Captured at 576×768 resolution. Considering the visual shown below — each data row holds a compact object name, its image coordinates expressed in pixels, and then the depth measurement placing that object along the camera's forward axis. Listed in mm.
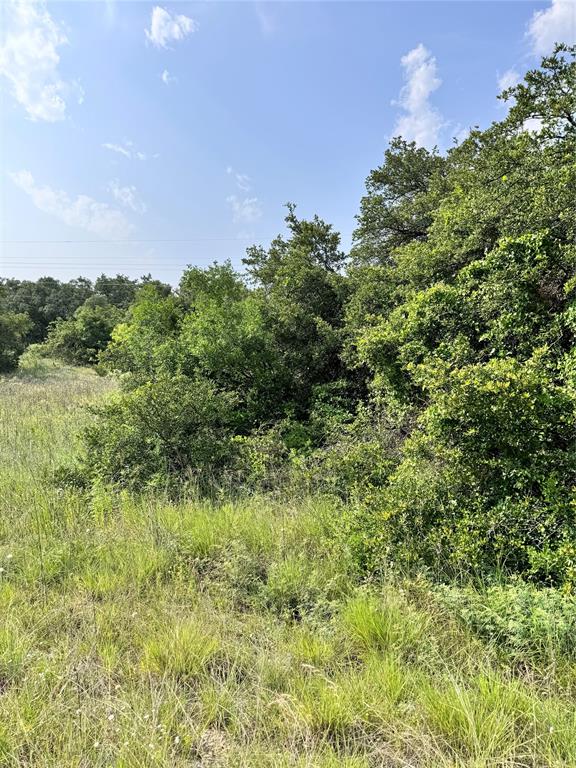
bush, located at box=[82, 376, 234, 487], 4980
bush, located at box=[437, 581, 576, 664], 2133
